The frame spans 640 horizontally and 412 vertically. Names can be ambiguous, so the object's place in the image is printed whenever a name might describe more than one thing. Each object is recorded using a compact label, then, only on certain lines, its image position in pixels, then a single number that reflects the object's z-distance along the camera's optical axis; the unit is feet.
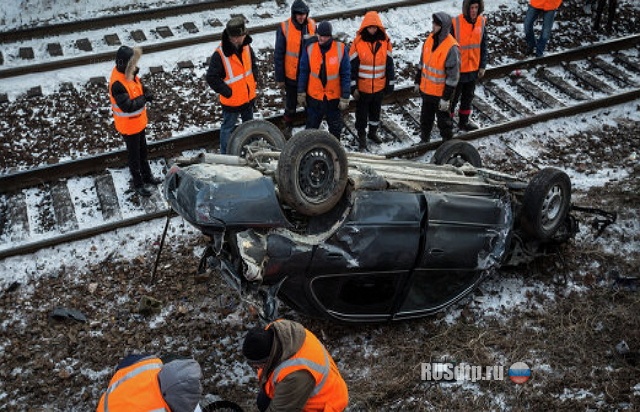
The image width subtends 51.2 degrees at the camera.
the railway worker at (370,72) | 26.09
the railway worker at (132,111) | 23.26
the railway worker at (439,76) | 26.17
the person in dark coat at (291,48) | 27.30
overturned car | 16.51
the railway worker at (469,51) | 27.84
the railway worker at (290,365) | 13.46
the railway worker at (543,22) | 33.81
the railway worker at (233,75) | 24.94
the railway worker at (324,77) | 25.59
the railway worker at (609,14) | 36.17
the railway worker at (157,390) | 12.59
